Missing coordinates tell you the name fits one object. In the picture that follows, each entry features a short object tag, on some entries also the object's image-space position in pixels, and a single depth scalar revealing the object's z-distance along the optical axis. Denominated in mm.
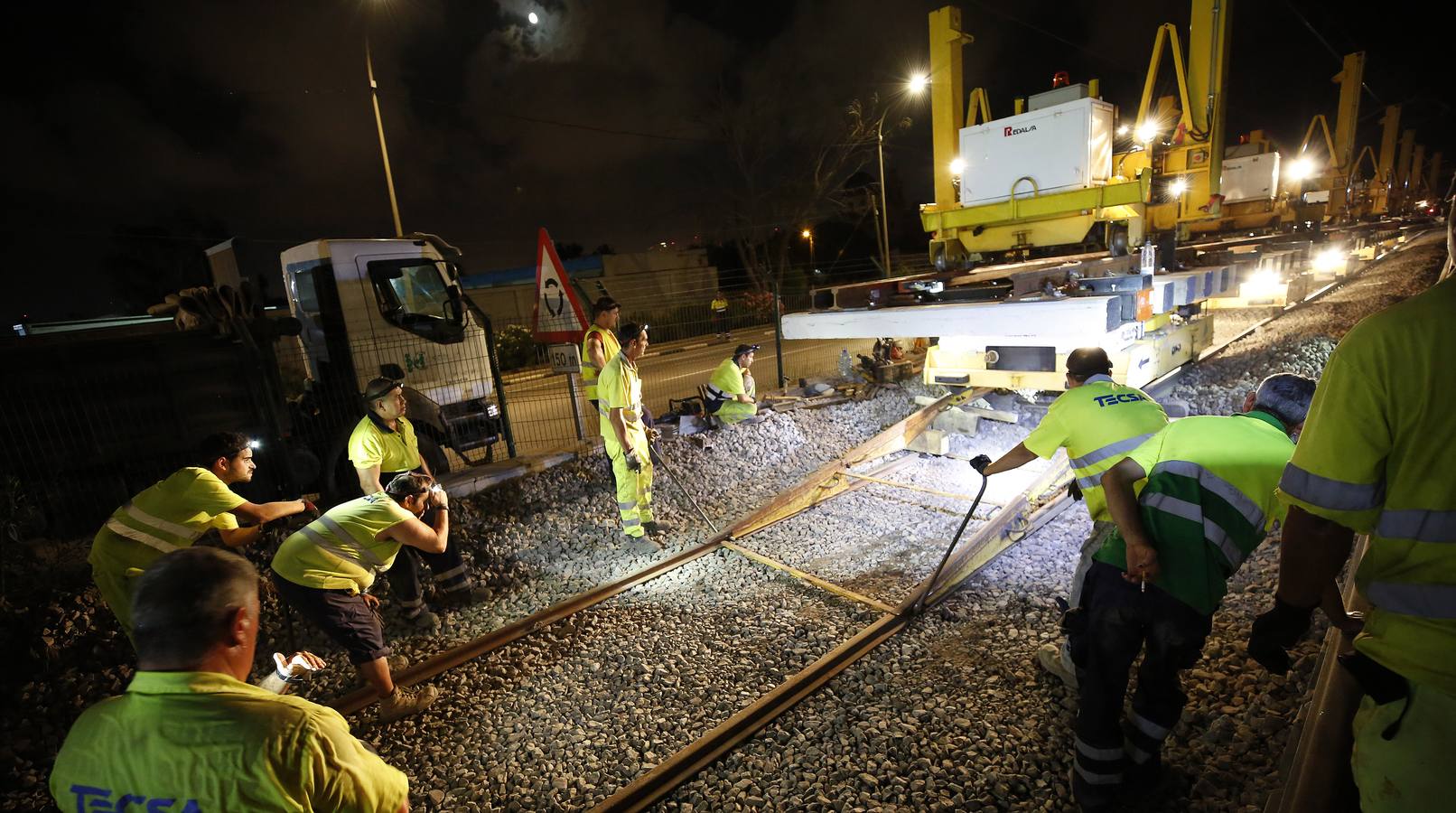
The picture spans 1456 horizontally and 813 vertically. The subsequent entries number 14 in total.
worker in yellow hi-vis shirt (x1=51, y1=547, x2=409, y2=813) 1290
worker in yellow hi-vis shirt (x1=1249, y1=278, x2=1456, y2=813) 1259
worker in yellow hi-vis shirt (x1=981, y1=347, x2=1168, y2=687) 2438
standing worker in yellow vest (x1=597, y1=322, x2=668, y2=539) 4980
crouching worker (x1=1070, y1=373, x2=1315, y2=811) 2141
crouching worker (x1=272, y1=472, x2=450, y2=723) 3090
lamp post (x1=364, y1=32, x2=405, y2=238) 11008
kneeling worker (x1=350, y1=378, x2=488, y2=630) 4129
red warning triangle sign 5117
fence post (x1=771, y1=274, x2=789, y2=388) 8781
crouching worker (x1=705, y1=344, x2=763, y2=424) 7582
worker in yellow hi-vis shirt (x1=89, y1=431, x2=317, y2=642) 3129
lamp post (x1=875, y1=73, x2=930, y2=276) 15758
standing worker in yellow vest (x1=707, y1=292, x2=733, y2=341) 13948
